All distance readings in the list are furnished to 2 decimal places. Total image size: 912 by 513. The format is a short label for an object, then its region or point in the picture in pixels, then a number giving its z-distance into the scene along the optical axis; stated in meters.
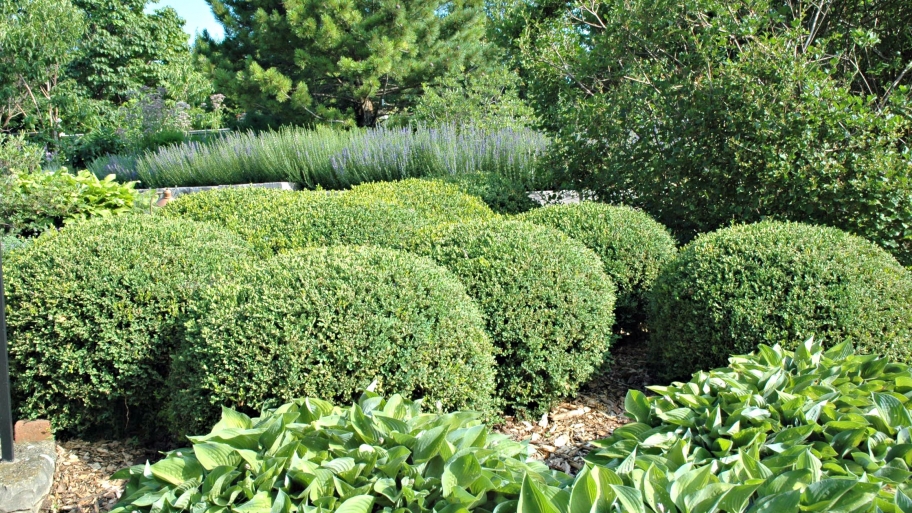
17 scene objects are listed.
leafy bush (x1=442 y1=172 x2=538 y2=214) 6.31
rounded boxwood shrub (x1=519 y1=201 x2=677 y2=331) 4.56
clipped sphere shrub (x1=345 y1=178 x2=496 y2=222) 5.57
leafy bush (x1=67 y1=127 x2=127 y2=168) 15.20
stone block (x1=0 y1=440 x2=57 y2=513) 2.81
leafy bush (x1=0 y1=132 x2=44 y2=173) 7.58
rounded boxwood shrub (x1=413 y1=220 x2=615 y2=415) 3.55
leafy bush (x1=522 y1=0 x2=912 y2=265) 4.47
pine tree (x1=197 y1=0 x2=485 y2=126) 14.97
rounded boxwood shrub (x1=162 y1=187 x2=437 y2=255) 4.56
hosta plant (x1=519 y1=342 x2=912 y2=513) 1.81
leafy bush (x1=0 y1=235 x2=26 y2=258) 5.48
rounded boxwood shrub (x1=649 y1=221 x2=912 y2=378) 3.43
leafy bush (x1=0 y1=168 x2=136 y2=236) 6.21
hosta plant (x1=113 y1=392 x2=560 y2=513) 1.89
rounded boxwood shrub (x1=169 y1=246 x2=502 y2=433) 2.82
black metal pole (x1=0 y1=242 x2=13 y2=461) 2.73
